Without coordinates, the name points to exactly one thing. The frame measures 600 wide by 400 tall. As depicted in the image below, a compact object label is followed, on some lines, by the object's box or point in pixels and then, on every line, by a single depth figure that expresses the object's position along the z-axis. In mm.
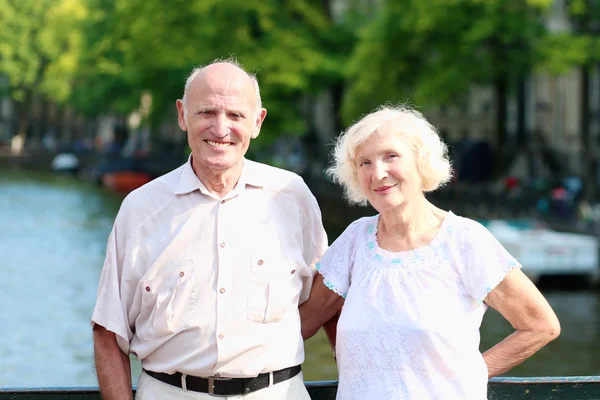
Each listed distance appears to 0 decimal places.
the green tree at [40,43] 64688
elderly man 3586
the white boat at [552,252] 22141
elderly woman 3436
